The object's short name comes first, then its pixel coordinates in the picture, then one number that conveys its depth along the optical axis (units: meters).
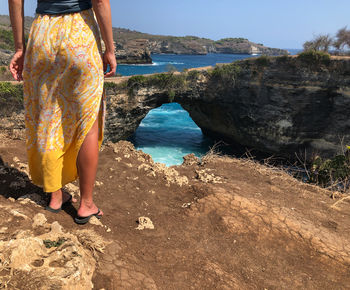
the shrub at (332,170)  6.35
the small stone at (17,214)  2.07
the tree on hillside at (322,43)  19.20
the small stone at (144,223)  2.61
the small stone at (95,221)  2.39
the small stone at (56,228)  1.96
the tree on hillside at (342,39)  20.09
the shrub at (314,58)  16.42
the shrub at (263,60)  17.61
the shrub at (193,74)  17.72
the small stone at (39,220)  2.03
